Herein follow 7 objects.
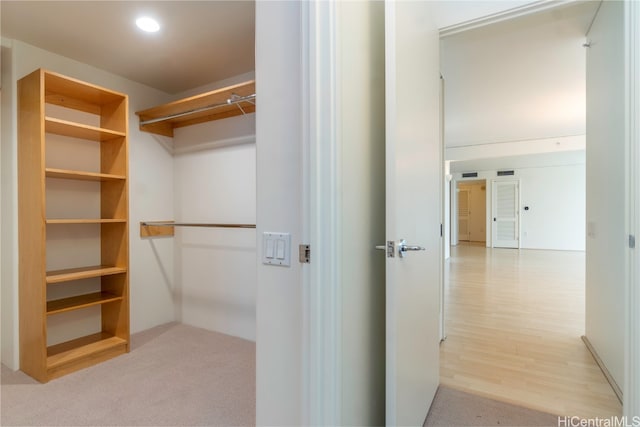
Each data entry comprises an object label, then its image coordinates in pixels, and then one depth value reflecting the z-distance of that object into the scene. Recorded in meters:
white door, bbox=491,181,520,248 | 8.83
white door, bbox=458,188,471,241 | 11.70
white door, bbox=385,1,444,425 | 1.16
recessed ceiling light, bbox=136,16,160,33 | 2.09
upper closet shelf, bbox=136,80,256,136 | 2.48
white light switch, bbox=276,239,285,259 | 1.11
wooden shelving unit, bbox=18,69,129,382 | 2.16
